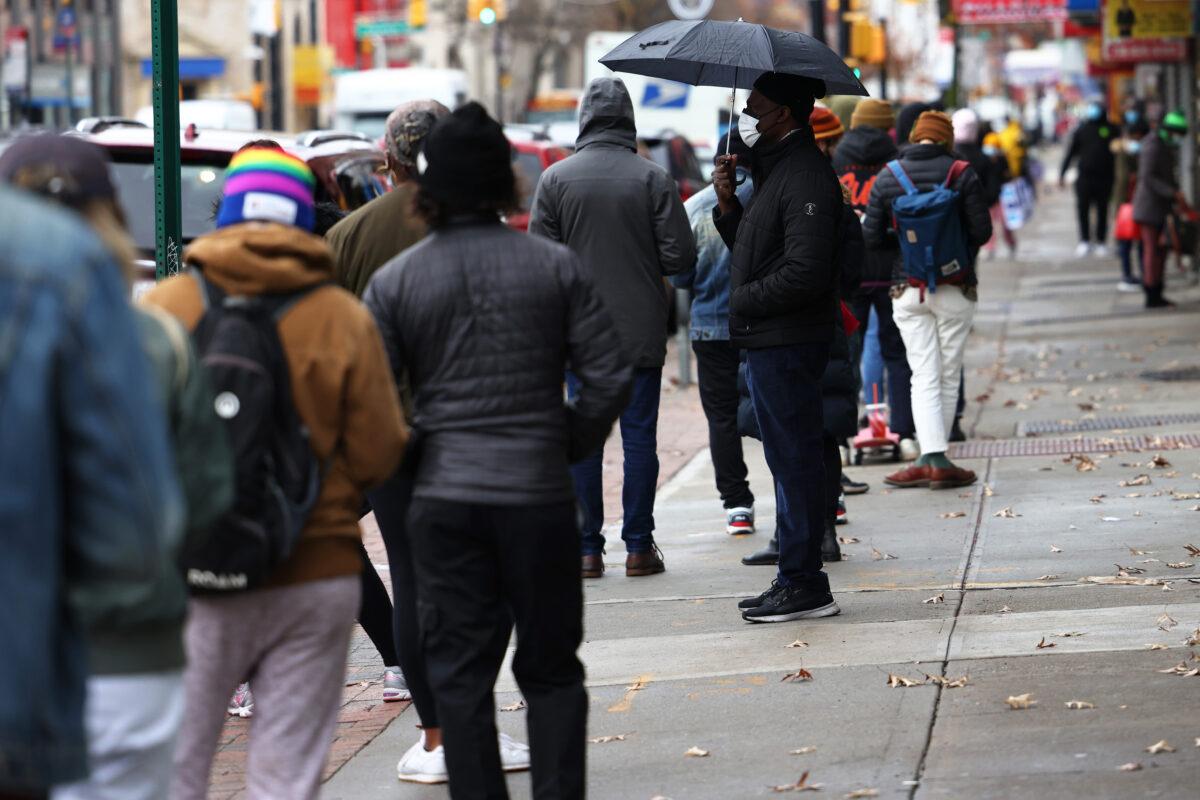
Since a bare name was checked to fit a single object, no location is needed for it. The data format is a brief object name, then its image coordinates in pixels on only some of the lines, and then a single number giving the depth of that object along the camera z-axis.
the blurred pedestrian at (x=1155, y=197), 37.97
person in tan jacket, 7.83
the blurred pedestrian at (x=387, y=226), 11.90
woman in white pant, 19.42
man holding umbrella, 13.87
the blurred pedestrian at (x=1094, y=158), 53.34
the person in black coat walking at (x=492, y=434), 8.83
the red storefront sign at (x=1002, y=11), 57.62
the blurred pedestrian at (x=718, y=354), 17.95
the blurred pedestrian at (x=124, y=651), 6.14
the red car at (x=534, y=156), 34.50
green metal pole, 14.05
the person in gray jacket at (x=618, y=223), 16.05
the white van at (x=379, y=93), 70.50
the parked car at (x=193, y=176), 20.58
